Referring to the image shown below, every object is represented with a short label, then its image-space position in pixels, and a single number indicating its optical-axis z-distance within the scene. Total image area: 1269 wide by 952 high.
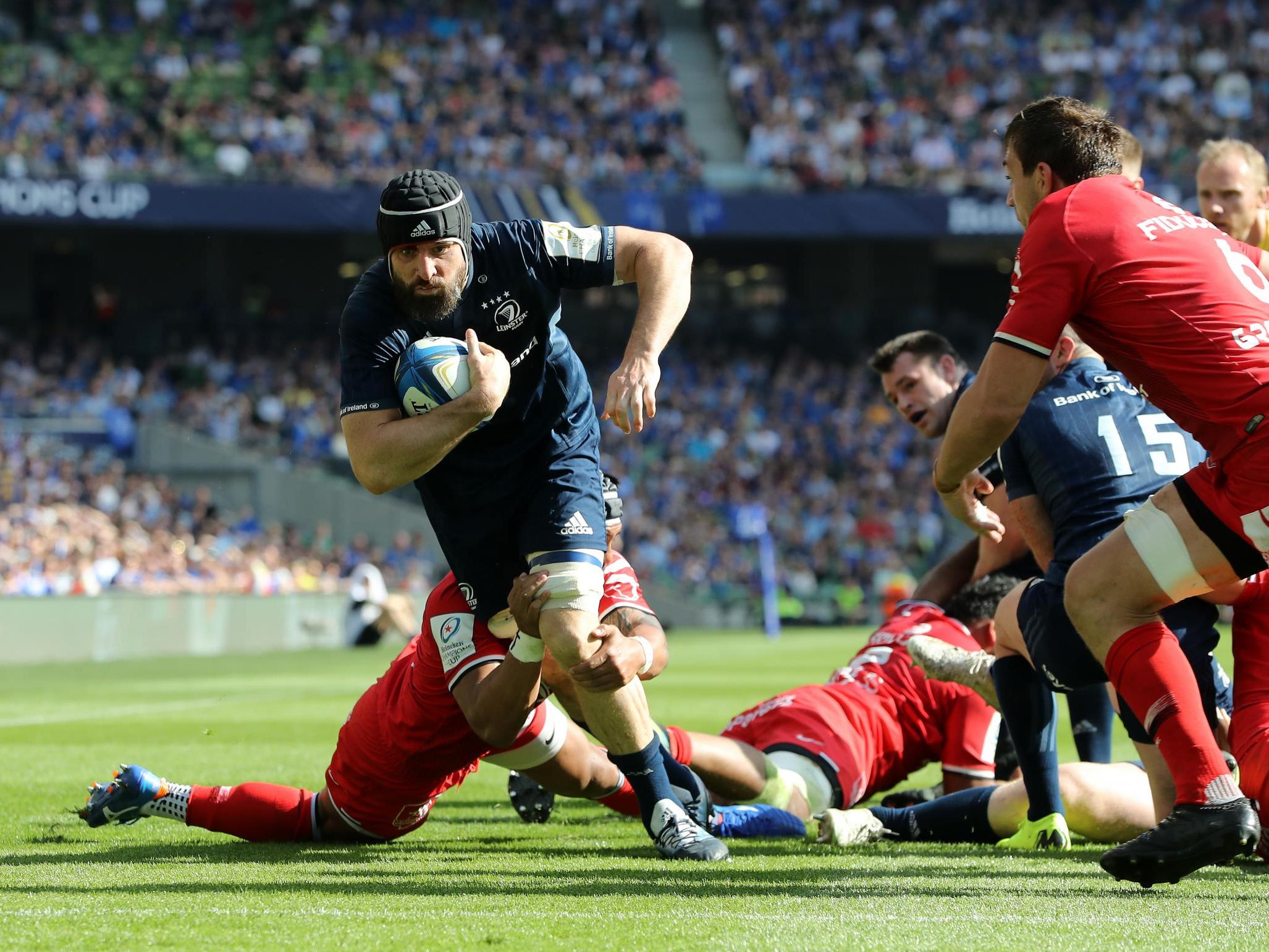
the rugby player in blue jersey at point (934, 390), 13.77
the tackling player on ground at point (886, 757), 11.04
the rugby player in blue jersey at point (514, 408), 9.98
